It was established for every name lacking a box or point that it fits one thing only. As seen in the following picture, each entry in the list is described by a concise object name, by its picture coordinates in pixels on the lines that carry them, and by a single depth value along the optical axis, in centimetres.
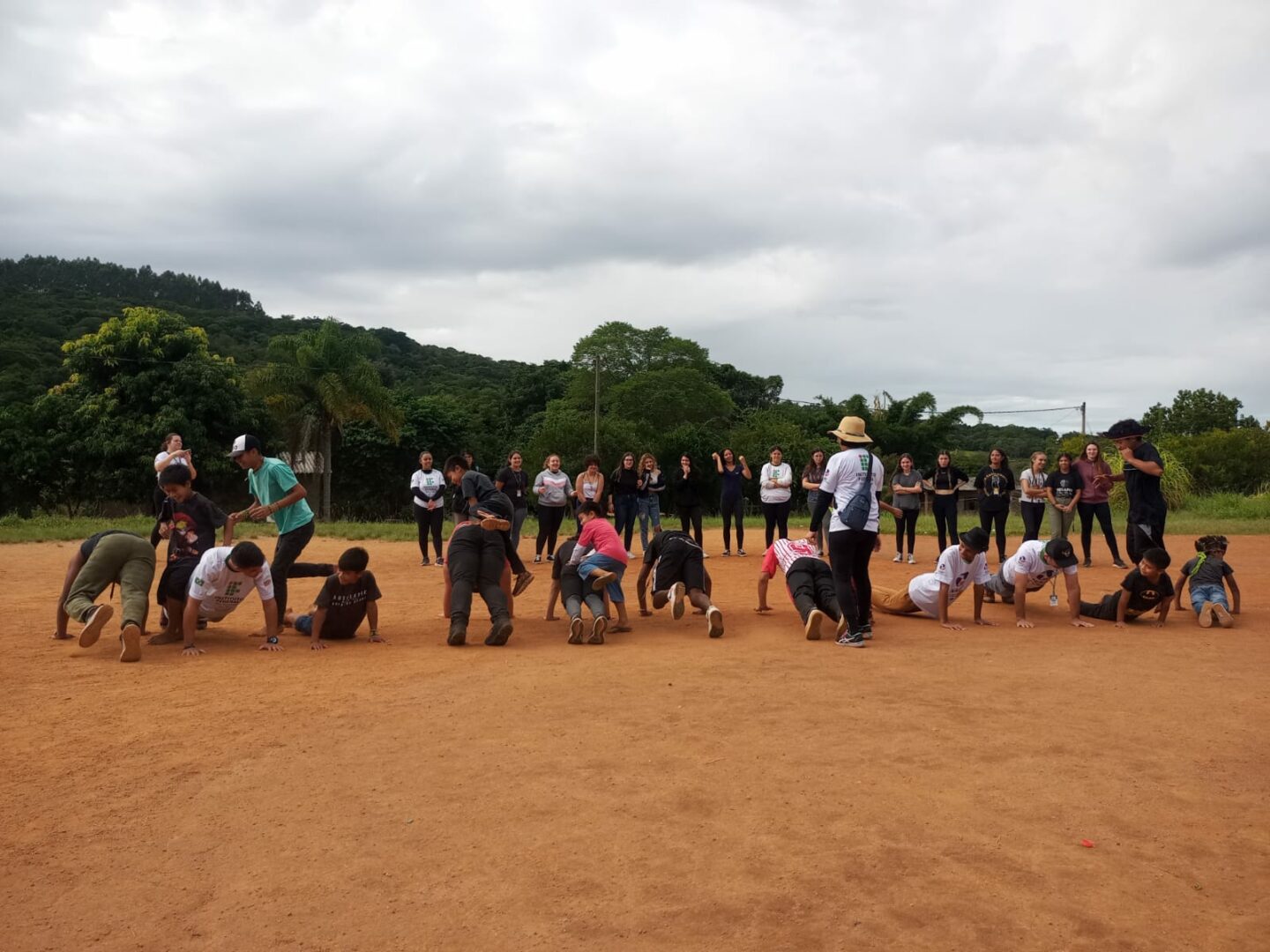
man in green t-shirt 846
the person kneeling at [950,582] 888
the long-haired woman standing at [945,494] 1399
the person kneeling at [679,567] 913
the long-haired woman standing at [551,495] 1434
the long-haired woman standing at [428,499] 1396
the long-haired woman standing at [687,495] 1495
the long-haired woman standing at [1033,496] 1341
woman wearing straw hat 809
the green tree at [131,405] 3022
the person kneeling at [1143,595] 894
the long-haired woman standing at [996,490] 1355
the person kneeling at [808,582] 844
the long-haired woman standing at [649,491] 1499
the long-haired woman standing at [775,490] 1445
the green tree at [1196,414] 5166
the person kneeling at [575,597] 831
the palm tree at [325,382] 3362
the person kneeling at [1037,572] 888
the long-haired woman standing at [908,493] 1424
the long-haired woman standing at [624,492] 1466
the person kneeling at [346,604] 822
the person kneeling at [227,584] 770
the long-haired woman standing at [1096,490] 1328
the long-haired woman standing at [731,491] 1505
